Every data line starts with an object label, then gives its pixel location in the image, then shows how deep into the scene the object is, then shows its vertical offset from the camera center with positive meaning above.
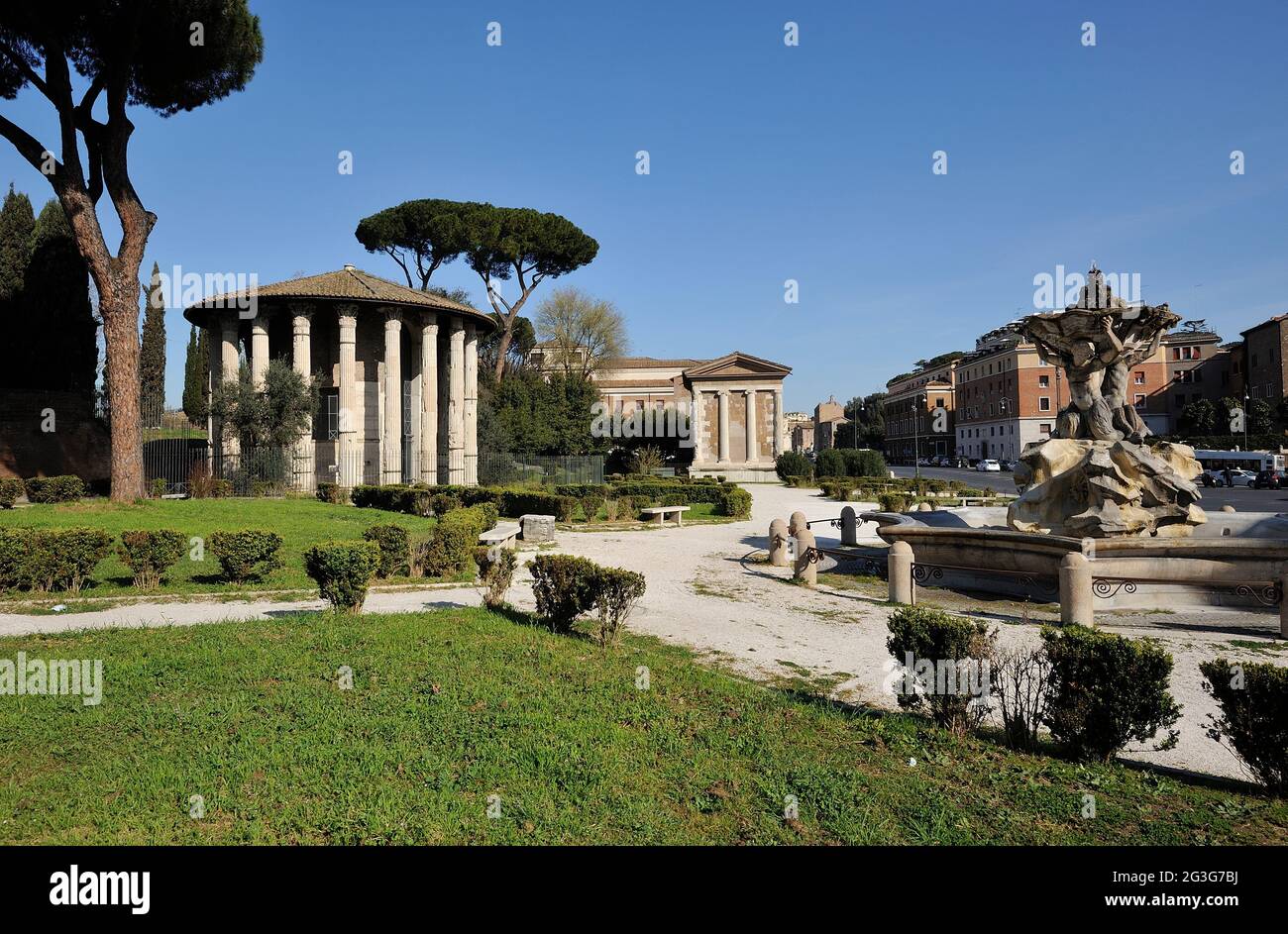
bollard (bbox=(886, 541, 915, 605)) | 10.97 -1.67
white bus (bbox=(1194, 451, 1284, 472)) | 38.03 -0.04
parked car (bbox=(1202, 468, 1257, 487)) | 37.94 -0.99
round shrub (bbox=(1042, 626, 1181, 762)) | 4.73 -1.56
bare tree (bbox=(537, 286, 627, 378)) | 58.25 +11.25
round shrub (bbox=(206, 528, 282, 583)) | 11.52 -1.31
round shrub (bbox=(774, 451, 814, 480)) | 47.03 -0.10
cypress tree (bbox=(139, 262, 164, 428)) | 37.47 +6.65
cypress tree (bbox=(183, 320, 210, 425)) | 42.41 +6.13
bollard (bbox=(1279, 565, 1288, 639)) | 8.53 -1.77
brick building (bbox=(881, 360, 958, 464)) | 89.75 +6.07
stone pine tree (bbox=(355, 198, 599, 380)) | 45.03 +14.76
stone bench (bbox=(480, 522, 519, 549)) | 16.30 -1.63
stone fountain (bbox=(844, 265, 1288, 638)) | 10.14 -1.14
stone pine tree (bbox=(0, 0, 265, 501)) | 21.17 +11.54
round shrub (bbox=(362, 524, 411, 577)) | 12.54 -1.35
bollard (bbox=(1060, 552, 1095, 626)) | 9.03 -1.64
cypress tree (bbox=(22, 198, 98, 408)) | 31.39 +7.27
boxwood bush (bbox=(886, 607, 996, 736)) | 5.44 -1.54
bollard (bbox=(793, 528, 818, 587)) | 12.76 -1.74
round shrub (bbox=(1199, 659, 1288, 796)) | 4.24 -1.53
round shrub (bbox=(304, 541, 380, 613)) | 9.16 -1.28
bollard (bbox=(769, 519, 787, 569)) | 14.99 -1.68
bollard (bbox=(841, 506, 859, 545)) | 17.61 -1.56
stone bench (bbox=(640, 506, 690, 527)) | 23.67 -1.56
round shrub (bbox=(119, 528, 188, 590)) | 11.15 -1.26
